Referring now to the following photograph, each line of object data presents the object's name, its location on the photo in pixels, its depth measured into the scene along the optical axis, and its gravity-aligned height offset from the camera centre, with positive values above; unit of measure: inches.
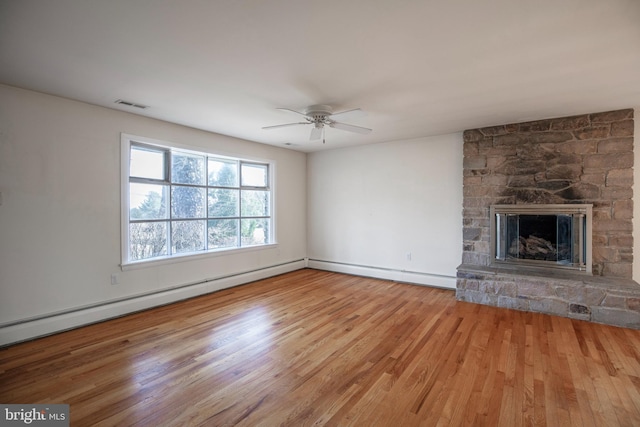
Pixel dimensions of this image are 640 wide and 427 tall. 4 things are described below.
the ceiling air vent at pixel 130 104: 128.5 +49.8
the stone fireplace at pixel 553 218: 139.4 -2.7
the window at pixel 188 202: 153.2 +6.4
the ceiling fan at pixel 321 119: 128.8 +43.3
